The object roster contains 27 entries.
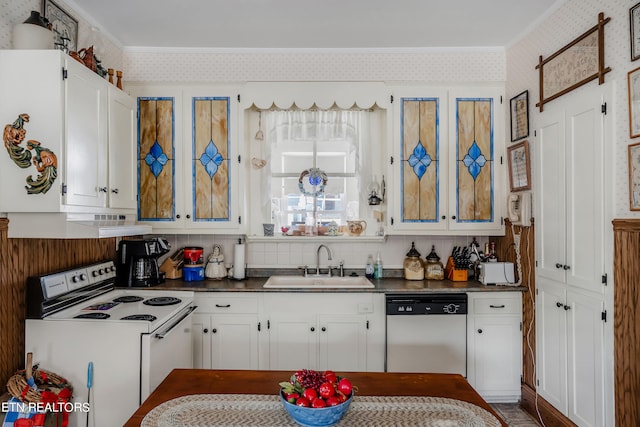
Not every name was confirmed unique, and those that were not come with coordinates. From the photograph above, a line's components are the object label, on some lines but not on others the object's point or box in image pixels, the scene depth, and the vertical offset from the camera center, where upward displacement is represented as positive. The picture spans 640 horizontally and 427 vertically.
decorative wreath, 3.39 +0.36
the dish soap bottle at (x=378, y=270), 3.31 -0.46
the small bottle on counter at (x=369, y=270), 3.30 -0.46
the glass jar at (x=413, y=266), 3.18 -0.41
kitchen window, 3.42 +0.50
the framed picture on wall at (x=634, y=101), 1.87 +0.59
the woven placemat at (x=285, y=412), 1.17 -0.63
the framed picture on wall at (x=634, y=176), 1.87 +0.20
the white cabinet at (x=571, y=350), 2.13 -0.84
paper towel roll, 3.18 -0.37
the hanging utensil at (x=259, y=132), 3.29 +0.76
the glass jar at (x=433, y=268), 3.17 -0.43
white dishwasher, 2.77 -0.84
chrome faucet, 3.27 -0.35
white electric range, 2.06 -0.73
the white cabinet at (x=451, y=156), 3.11 +0.51
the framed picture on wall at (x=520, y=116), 2.80 +0.78
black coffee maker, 2.87 -0.33
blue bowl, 1.10 -0.59
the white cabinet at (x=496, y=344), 2.86 -0.97
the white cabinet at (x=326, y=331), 2.82 -0.85
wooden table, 1.37 -0.64
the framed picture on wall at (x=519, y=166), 2.79 +0.39
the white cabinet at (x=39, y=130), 1.92 +0.47
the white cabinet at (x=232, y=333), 2.84 -0.87
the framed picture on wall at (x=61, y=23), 2.31 +1.27
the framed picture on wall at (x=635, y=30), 1.88 +0.95
